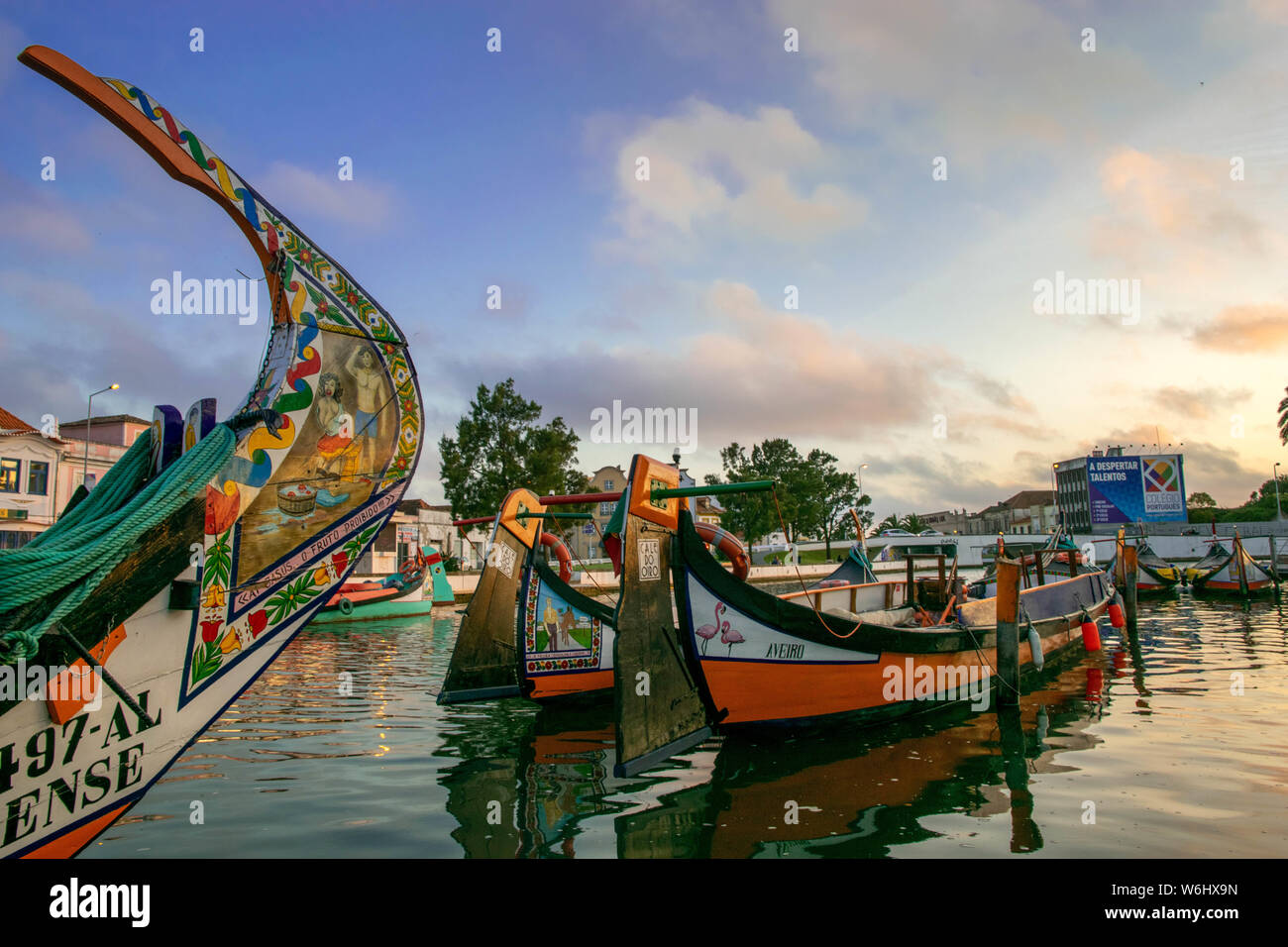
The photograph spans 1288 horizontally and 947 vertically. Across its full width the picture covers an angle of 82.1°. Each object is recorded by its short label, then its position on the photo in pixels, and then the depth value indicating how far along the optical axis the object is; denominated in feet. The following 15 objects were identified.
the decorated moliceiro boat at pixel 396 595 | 86.58
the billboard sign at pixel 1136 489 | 157.89
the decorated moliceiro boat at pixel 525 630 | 34.71
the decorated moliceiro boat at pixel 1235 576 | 97.04
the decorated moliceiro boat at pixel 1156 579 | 107.24
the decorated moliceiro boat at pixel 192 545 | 11.23
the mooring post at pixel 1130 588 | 64.29
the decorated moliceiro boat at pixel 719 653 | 24.08
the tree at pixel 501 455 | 129.49
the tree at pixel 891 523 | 352.71
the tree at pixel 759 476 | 203.21
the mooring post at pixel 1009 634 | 33.78
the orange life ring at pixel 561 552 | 38.34
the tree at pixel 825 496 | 218.18
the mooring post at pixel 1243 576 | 96.68
